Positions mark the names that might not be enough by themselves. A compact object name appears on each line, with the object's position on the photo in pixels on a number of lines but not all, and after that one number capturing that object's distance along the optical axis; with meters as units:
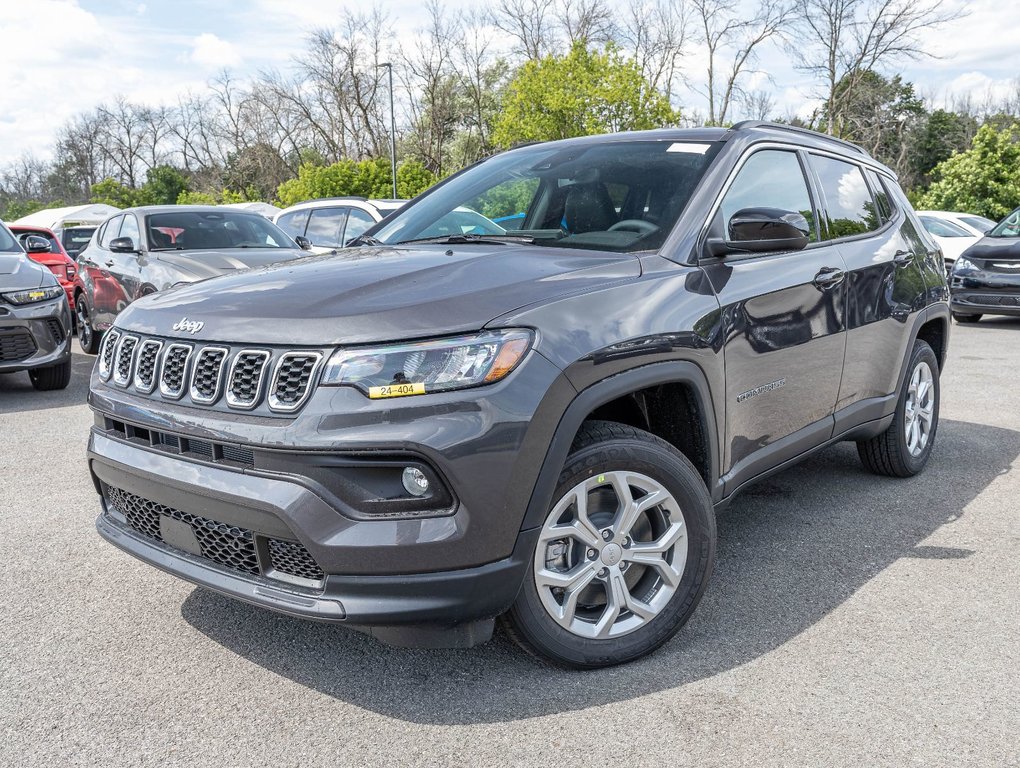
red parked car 13.18
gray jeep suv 2.43
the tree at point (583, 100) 26.81
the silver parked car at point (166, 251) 8.63
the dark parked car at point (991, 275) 12.41
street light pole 33.33
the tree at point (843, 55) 35.84
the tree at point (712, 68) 41.59
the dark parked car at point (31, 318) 7.73
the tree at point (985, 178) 25.91
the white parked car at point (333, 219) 11.30
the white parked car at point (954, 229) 17.19
